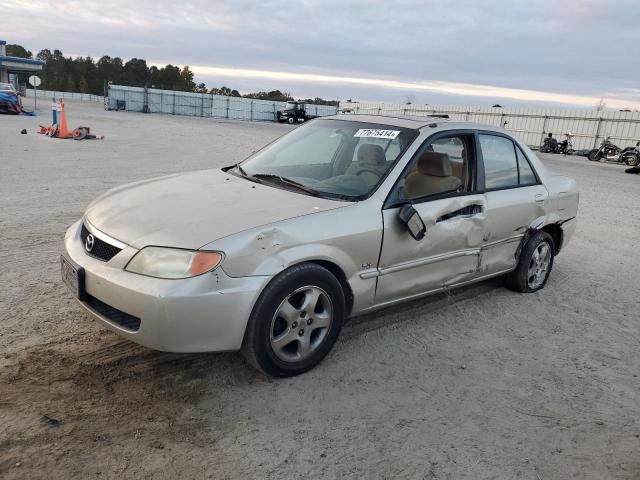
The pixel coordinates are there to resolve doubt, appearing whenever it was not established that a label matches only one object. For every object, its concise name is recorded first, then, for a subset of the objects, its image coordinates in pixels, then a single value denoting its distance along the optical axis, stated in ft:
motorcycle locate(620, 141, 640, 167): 76.43
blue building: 167.58
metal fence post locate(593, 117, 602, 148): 95.81
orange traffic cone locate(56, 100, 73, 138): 55.69
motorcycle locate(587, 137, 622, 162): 84.28
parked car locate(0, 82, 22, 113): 90.79
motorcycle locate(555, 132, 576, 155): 95.76
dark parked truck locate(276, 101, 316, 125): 153.89
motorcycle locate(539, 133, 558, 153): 95.81
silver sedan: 9.39
